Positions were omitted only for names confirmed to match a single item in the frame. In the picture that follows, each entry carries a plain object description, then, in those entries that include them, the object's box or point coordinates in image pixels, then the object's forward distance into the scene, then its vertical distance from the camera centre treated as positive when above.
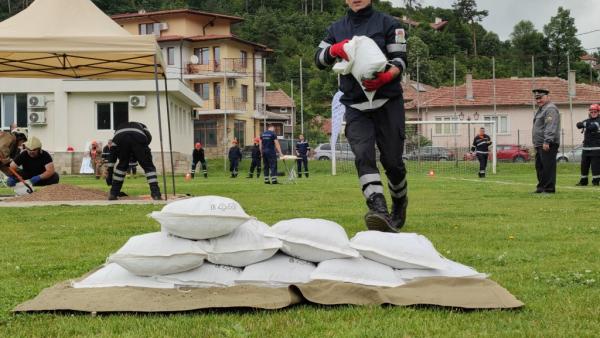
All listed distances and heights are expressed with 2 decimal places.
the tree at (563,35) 87.51 +12.08
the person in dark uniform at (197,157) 34.69 -0.53
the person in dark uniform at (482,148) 27.67 -0.28
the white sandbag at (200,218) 4.21 -0.40
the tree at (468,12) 114.88 +19.57
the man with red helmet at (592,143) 17.91 -0.11
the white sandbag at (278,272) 4.06 -0.69
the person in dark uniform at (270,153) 22.91 -0.28
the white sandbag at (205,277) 4.05 -0.71
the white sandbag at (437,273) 4.16 -0.73
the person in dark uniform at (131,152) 12.28 -0.09
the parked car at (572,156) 44.47 -1.02
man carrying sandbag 6.38 +0.39
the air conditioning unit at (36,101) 41.25 +2.54
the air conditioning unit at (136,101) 41.25 +2.44
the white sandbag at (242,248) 4.21 -0.57
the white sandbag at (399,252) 4.18 -0.60
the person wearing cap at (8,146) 13.50 +0.05
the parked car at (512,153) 47.16 -0.84
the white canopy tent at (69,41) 12.17 +1.79
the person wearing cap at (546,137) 13.72 +0.03
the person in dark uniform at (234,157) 33.31 -0.55
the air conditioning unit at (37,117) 41.31 +1.69
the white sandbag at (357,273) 4.02 -0.69
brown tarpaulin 3.63 -0.75
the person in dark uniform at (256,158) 30.89 -0.56
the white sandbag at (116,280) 4.04 -0.72
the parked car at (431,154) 37.91 -0.65
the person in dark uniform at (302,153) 31.84 -0.41
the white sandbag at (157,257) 4.06 -0.59
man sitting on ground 13.97 -0.31
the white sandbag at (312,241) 4.20 -0.54
